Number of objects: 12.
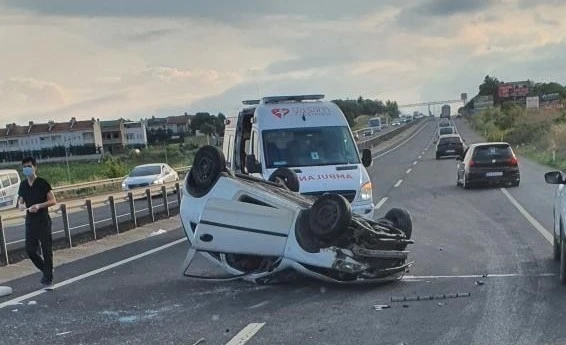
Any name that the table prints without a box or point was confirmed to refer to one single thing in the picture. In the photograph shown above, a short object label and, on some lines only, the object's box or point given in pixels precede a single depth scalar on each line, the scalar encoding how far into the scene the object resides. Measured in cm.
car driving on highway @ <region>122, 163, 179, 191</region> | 3186
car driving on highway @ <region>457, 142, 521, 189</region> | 2420
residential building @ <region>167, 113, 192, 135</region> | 11657
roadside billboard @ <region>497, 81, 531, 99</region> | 12459
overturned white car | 834
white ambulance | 1270
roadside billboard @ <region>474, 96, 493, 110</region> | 13374
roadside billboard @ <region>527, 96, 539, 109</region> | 8106
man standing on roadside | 1023
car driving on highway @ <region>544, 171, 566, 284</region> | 844
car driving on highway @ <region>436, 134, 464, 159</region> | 4800
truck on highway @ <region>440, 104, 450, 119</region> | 16650
